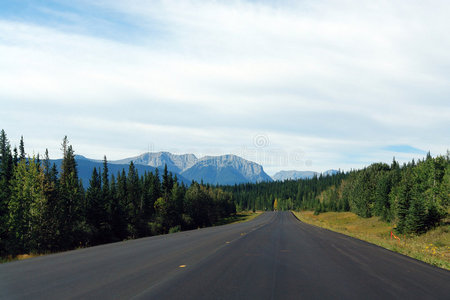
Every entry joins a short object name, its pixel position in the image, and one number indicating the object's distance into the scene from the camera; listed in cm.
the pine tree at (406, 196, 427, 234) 3903
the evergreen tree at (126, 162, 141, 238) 5931
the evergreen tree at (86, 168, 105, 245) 4838
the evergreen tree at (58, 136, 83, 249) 3441
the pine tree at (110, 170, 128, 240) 5447
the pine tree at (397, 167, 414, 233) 4362
